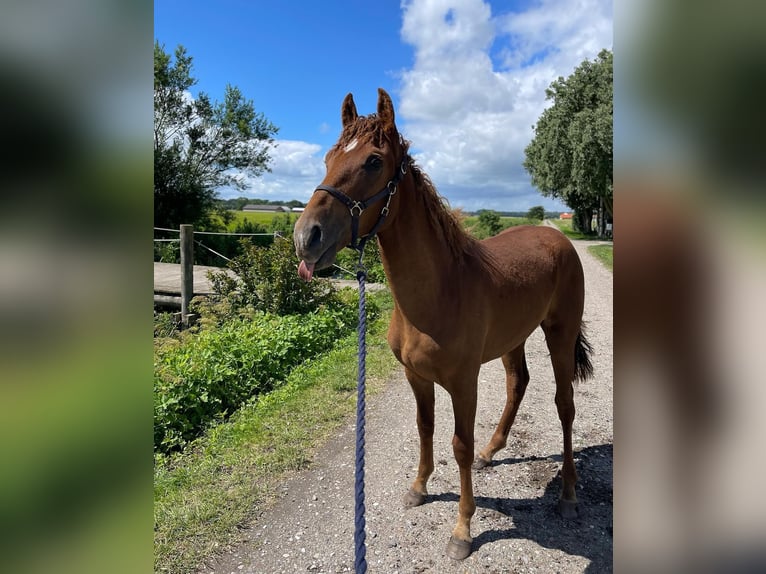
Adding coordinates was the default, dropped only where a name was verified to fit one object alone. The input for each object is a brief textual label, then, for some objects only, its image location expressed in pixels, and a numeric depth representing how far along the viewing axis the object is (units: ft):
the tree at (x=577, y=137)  73.72
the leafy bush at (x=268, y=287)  25.14
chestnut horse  6.95
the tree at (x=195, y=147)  66.18
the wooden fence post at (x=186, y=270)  27.20
